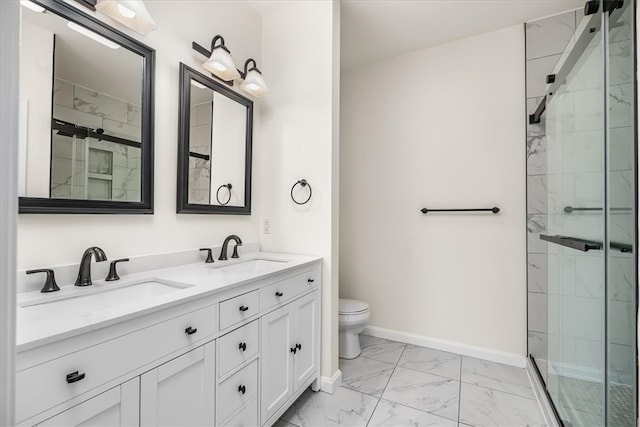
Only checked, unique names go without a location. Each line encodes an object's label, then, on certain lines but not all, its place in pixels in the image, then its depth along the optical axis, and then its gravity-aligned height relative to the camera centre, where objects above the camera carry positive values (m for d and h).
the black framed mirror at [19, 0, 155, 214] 1.08 +0.40
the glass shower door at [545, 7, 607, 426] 1.22 -0.09
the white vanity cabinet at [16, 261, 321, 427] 0.70 -0.47
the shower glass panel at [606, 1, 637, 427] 1.02 -0.01
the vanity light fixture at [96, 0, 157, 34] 1.20 +0.82
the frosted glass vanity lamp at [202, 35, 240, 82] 1.67 +0.85
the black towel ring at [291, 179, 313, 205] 1.96 +0.20
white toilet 2.22 -0.82
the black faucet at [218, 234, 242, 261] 1.76 -0.19
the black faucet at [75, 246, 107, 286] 1.14 -0.20
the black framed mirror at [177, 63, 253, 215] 1.61 +0.40
